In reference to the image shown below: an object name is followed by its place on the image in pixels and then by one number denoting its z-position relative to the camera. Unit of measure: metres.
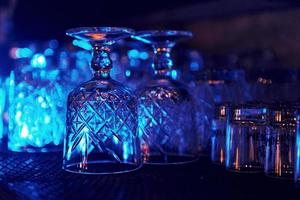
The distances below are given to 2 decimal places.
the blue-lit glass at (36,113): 1.20
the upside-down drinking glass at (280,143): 0.90
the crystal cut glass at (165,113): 1.11
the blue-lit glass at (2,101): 1.27
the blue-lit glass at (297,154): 0.85
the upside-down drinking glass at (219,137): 1.04
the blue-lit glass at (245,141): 0.94
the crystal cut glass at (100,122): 0.98
